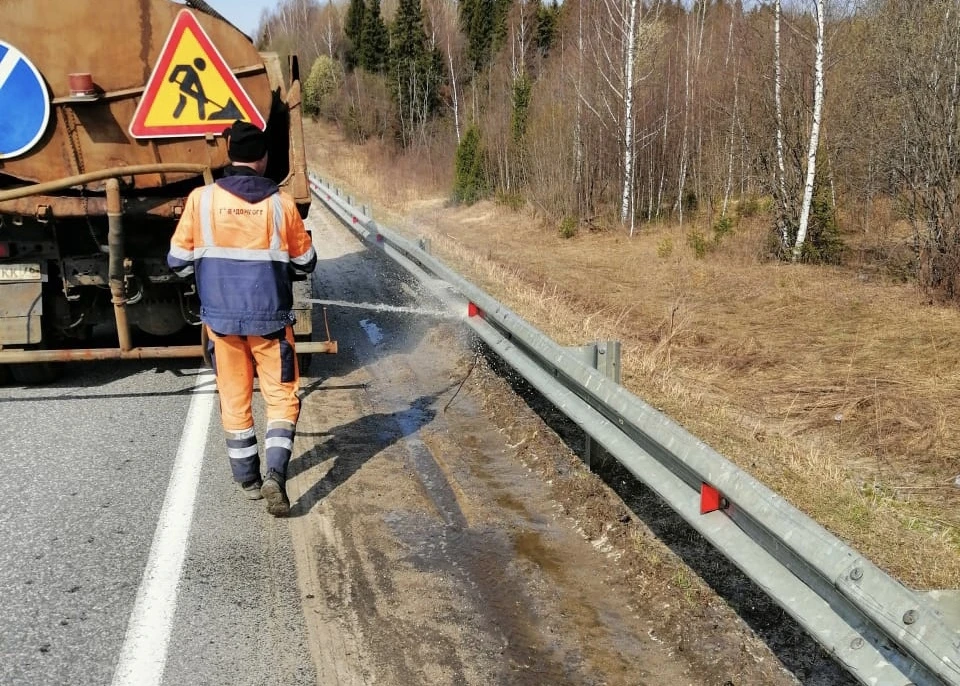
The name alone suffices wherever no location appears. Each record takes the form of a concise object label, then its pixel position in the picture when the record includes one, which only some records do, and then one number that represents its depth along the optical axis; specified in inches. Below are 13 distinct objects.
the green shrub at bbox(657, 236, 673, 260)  657.0
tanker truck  213.3
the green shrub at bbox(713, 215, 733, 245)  655.1
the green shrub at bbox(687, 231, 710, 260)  633.0
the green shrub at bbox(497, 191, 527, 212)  986.1
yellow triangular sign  219.6
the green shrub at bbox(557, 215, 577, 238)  824.9
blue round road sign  210.8
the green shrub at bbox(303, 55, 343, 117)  2270.7
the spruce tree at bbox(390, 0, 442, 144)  1999.3
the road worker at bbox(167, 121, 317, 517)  166.6
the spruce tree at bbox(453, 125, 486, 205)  1157.7
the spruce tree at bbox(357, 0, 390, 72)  2297.0
